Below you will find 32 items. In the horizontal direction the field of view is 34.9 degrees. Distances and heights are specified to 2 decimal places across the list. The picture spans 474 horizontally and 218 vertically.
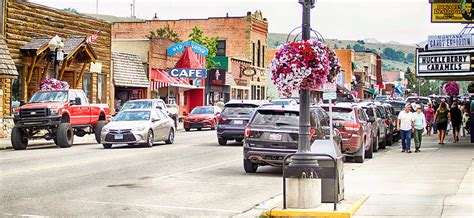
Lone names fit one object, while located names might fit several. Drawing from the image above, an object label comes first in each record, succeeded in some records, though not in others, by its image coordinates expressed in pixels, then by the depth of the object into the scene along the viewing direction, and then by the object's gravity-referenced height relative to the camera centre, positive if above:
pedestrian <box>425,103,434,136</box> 39.81 -0.75
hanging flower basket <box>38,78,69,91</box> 31.48 +0.76
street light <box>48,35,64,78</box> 30.21 +2.14
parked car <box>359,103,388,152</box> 26.05 -0.71
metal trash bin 11.65 -1.01
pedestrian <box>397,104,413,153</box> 25.98 -0.73
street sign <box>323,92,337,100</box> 17.27 +0.19
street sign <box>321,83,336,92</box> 15.83 +0.33
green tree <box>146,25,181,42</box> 68.62 +6.51
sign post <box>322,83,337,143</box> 16.28 +0.24
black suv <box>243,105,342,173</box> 17.69 -0.74
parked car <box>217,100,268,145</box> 27.55 -0.66
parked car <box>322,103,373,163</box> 21.94 -0.74
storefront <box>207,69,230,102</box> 61.53 +1.51
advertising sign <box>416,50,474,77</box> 26.28 +1.43
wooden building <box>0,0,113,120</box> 33.59 +2.62
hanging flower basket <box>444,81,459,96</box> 48.72 +0.98
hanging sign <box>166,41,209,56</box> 52.19 +3.85
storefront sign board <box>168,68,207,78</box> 52.00 +2.07
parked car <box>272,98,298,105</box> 34.37 +0.11
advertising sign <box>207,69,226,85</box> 61.50 +2.20
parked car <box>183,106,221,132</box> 42.28 -0.85
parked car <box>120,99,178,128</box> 35.88 -0.07
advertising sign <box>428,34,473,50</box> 26.30 +2.19
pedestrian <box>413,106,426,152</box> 26.34 -0.74
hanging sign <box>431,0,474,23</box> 27.91 +3.45
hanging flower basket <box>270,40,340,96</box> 11.65 +0.59
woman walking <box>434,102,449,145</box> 30.30 -0.65
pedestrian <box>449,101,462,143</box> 32.19 -0.60
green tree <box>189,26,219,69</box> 64.06 +5.22
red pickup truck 26.22 -0.52
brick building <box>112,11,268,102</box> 70.06 +6.57
